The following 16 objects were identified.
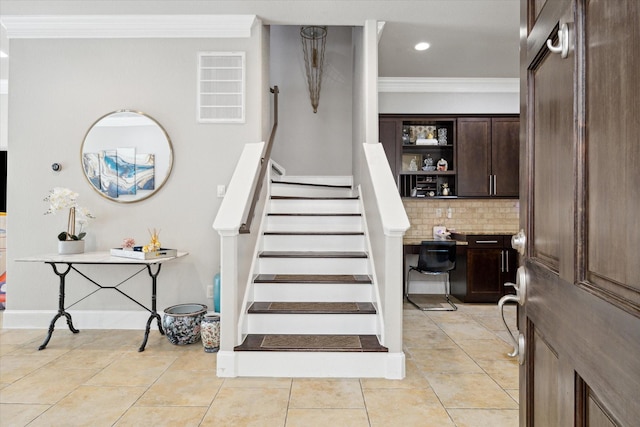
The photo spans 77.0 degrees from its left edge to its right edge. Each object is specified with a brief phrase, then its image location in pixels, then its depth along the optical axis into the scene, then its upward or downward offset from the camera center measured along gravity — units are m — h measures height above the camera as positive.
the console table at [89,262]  3.21 -0.35
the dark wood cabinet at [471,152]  5.29 +0.91
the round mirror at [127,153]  3.81 +0.62
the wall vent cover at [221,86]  3.85 +1.27
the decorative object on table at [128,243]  3.51 -0.22
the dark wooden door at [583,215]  0.58 +0.01
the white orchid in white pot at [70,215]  3.47 +0.03
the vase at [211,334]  3.14 -0.90
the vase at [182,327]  3.27 -0.88
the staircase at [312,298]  2.69 -0.62
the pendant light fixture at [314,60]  5.37 +2.17
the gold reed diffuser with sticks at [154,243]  3.31 -0.21
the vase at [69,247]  3.49 -0.25
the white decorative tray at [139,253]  3.24 -0.29
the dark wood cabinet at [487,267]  4.92 -0.56
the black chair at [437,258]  4.69 -0.44
